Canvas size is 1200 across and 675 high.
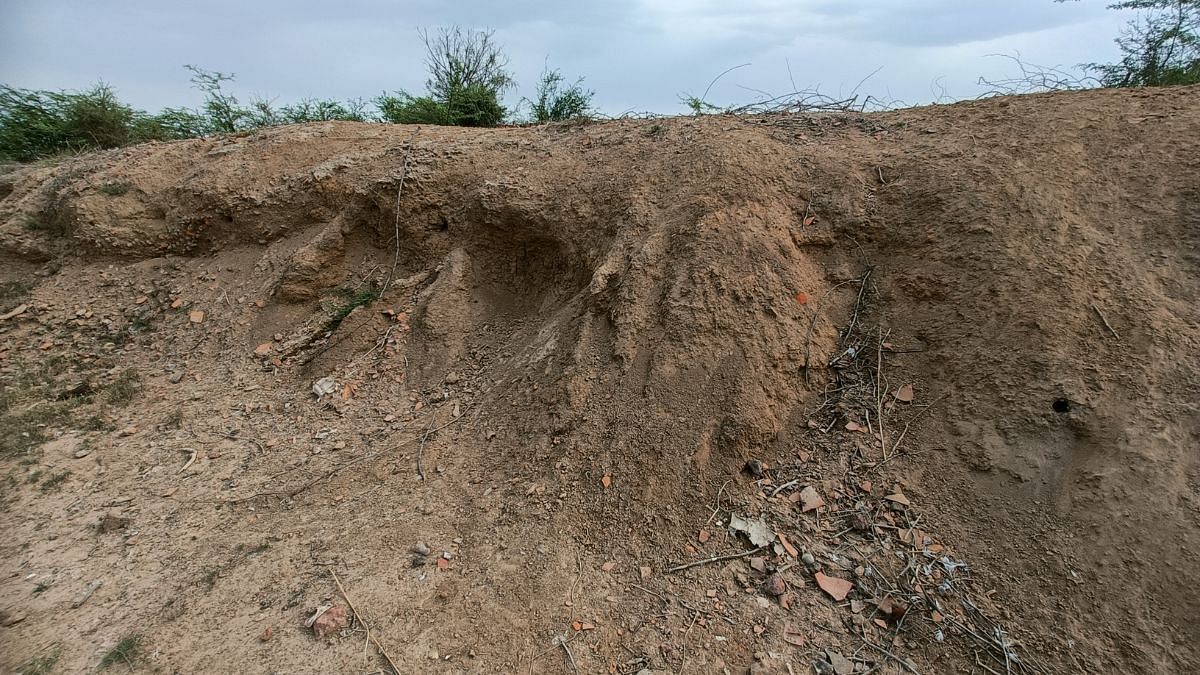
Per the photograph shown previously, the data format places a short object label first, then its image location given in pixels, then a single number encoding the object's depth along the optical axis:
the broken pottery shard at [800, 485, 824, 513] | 2.44
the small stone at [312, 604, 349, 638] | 2.25
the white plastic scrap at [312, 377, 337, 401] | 3.88
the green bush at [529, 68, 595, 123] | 6.29
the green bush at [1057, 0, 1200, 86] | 4.70
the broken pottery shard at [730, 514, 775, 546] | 2.37
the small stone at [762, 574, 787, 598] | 2.21
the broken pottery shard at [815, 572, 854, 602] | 2.18
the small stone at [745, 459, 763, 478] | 2.59
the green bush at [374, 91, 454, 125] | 6.77
